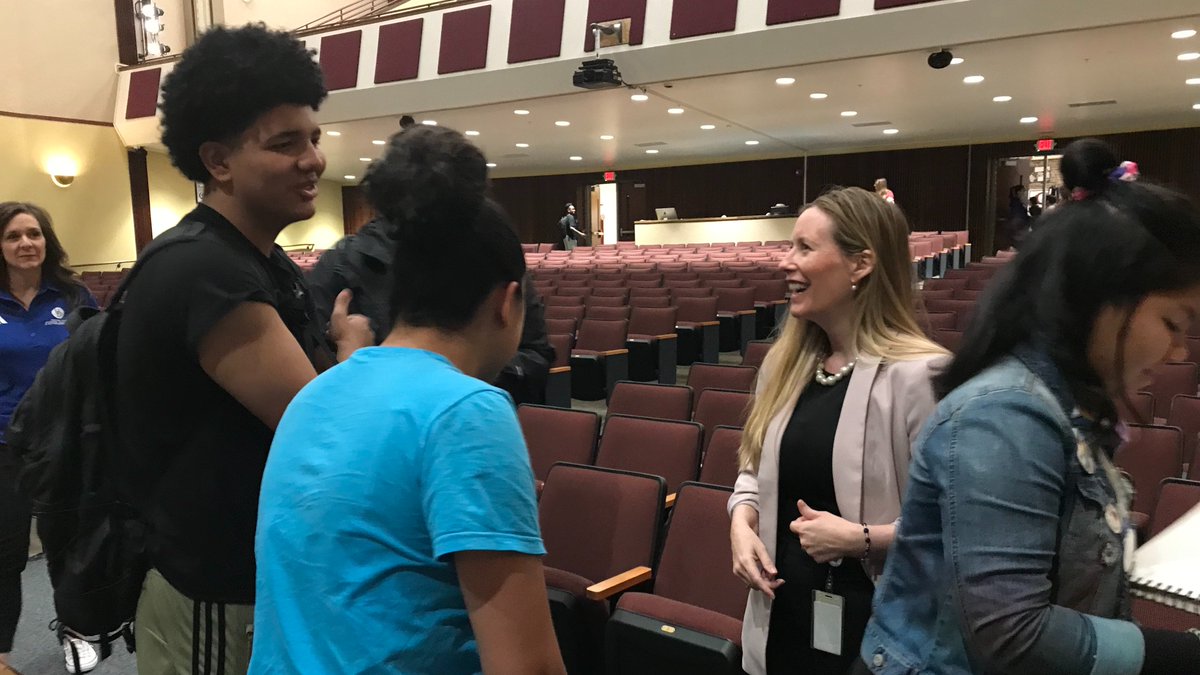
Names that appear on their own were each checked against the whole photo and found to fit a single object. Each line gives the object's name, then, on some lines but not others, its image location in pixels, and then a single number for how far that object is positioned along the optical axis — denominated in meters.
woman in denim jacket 0.79
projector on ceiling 8.68
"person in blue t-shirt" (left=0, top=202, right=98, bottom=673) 2.51
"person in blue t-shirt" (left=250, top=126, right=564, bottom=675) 0.71
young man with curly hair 1.08
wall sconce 13.49
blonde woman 1.43
